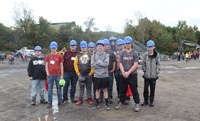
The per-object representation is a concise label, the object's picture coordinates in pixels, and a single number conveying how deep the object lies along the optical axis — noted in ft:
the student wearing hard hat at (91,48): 19.04
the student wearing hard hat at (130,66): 16.74
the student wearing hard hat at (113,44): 19.37
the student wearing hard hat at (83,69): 18.01
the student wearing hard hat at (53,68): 18.07
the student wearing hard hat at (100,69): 16.98
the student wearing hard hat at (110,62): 18.31
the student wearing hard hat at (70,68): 18.70
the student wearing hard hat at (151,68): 17.63
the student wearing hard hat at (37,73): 19.08
